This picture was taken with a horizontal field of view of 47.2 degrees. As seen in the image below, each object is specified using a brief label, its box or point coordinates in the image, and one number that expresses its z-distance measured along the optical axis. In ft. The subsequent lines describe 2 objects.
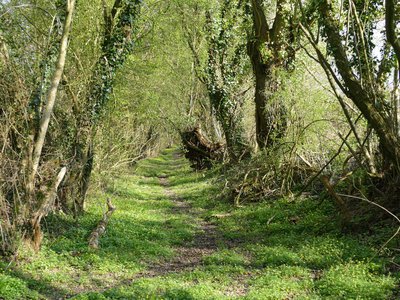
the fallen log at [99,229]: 37.39
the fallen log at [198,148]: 93.61
